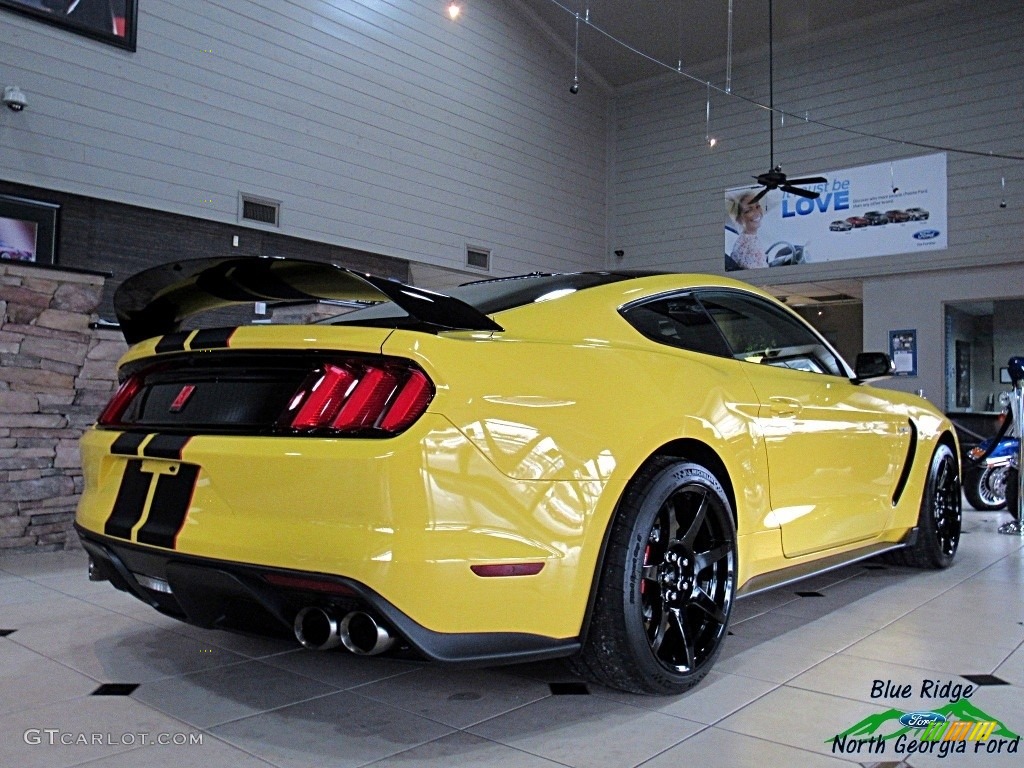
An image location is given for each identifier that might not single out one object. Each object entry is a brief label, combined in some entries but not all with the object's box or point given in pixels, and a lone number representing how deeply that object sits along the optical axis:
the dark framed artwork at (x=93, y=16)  7.35
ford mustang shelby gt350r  1.52
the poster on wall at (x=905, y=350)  11.54
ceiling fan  9.75
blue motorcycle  6.46
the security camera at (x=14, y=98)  7.13
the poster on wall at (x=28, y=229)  7.21
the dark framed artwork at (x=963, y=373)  11.80
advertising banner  11.43
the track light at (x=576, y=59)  12.72
